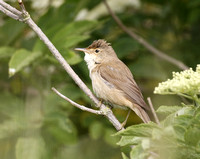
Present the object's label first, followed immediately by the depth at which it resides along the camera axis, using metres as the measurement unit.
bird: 7.14
